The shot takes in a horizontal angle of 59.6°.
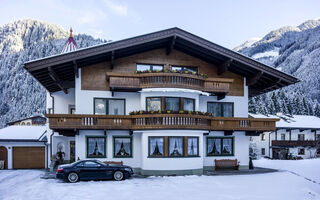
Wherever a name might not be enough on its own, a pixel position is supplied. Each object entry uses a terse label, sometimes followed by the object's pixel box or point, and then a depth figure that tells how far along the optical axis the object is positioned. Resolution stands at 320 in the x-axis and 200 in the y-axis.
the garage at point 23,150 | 26.98
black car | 17.16
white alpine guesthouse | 20.41
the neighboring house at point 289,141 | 48.62
